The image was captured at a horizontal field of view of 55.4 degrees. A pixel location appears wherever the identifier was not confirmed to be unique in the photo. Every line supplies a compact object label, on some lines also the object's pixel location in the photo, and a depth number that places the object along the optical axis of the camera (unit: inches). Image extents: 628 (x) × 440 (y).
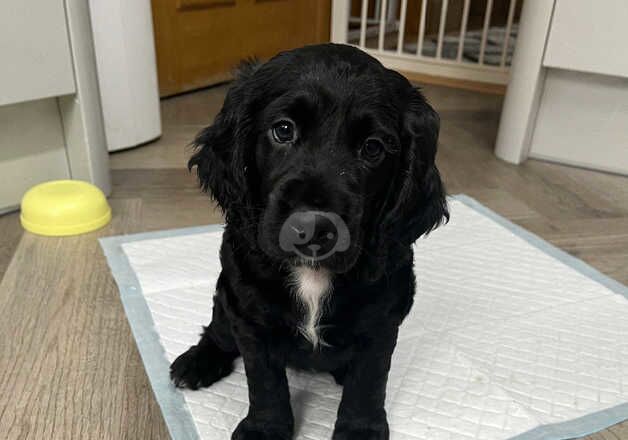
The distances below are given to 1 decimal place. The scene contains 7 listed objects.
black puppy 28.2
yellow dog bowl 60.7
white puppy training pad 38.7
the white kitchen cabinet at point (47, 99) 57.6
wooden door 106.6
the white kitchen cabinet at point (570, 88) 74.4
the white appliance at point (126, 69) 78.3
